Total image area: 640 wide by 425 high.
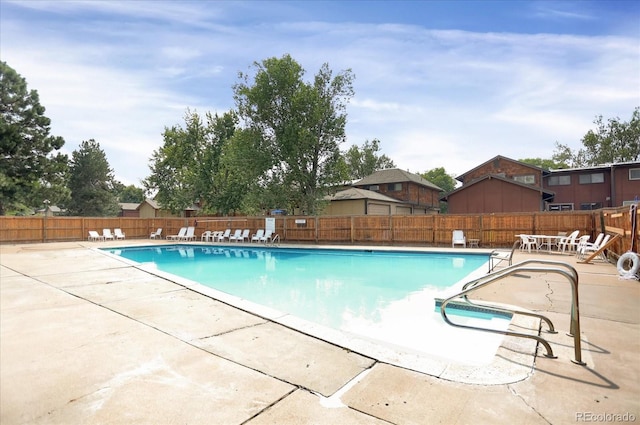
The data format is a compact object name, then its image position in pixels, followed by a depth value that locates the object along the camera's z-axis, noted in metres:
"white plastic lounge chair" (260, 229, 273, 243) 20.74
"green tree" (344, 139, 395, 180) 46.59
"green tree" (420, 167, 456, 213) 53.16
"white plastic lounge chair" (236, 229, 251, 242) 21.50
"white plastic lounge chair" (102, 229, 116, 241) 21.68
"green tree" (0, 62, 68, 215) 21.22
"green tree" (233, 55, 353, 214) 21.69
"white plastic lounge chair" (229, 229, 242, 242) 21.67
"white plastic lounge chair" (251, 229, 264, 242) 21.25
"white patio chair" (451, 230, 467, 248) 15.90
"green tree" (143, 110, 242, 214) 30.16
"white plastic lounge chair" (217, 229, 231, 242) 22.03
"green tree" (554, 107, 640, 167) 35.38
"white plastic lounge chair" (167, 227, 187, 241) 23.24
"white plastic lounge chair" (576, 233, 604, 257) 11.04
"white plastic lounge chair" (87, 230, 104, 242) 21.06
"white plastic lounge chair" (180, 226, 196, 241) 23.42
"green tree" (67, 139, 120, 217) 35.00
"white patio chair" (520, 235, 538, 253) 13.77
